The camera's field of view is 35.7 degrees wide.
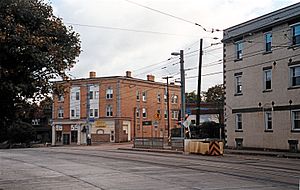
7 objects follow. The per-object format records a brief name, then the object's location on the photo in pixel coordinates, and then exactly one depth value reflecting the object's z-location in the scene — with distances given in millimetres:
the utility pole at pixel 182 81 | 41091
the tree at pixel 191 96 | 99900
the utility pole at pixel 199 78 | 41159
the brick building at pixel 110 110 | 75062
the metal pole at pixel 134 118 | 74200
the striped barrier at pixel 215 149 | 34750
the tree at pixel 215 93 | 83906
